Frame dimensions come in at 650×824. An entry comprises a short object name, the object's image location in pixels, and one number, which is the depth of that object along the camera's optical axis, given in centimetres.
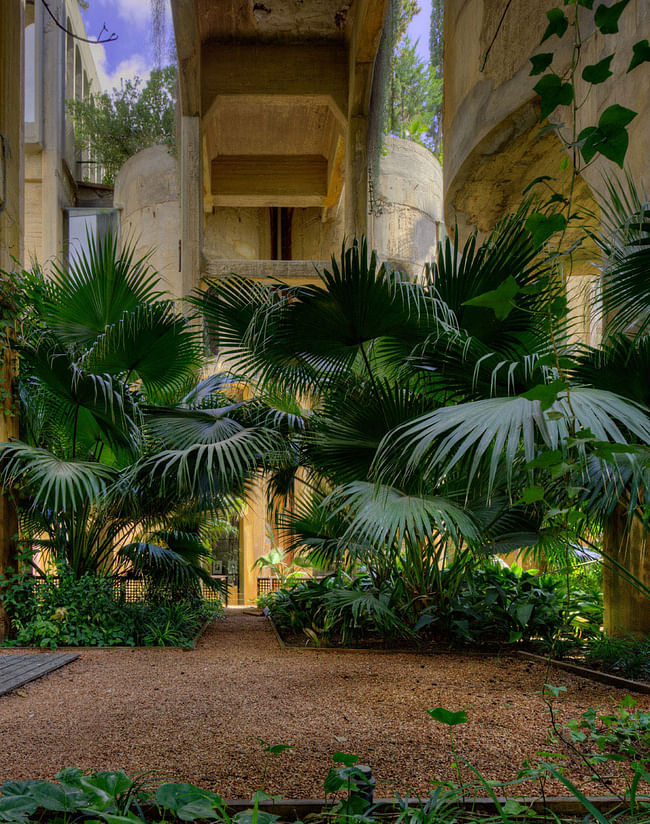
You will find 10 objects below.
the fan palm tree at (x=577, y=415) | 167
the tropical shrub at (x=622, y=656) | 353
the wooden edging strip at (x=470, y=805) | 159
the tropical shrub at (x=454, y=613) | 442
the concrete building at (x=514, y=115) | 390
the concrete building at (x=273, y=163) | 989
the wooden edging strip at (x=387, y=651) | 418
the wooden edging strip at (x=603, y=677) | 307
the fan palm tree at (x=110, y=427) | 456
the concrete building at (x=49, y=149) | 1498
